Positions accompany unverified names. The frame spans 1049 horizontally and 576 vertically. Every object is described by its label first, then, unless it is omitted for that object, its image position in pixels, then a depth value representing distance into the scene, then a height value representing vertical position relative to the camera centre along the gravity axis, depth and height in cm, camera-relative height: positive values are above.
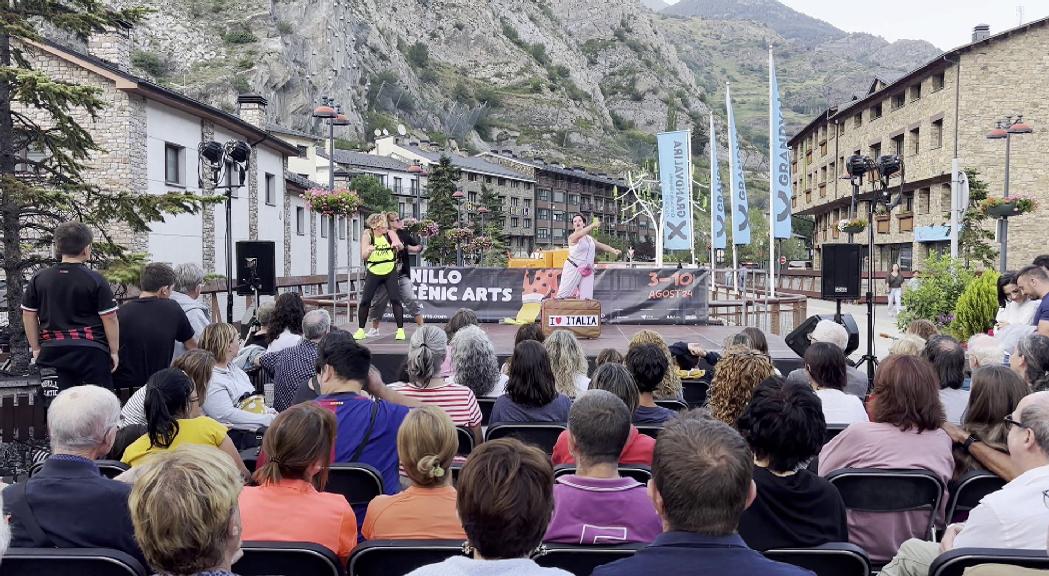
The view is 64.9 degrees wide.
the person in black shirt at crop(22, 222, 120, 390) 657 -42
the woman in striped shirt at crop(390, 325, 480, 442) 501 -75
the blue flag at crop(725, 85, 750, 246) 2064 +162
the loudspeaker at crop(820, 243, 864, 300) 1180 -3
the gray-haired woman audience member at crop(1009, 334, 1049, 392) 505 -57
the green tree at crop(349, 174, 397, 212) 7212 +656
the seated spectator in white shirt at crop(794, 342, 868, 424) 500 -73
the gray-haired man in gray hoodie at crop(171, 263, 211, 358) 777 -28
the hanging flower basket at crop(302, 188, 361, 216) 1680 +131
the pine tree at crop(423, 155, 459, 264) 6138 +527
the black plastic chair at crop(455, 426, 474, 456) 468 -99
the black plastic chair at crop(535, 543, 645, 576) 271 -96
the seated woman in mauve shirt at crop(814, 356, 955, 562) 386 -78
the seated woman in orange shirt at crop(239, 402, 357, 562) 294 -84
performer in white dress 1472 -6
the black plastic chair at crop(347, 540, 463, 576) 275 -98
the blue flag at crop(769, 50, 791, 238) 1742 +199
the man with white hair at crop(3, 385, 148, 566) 288 -86
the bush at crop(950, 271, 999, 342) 1182 -59
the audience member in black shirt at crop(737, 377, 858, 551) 298 -81
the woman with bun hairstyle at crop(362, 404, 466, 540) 305 -86
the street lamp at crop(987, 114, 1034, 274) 2224 +421
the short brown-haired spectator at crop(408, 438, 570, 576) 215 -64
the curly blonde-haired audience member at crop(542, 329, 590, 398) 588 -71
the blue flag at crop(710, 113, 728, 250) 2272 +158
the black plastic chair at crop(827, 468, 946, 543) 359 -97
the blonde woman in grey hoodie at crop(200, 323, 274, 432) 504 -78
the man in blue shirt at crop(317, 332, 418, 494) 411 -76
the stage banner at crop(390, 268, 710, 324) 1700 -57
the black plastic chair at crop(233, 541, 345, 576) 269 -97
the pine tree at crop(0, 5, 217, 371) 1096 +145
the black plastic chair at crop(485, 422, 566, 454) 455 -93
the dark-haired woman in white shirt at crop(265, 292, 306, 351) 733 -47
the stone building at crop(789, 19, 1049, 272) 3712 +651
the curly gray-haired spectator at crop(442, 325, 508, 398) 588 -68
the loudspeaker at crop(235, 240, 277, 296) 1161 +2
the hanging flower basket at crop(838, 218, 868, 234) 2422 +125
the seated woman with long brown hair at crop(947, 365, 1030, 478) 380 -64
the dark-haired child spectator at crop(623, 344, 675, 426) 507 -64
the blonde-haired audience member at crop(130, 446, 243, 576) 210 -64
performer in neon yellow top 1180 +8
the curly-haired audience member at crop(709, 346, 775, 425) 488 -69
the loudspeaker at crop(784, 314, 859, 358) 844 -74
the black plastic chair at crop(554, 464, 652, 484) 364 -91
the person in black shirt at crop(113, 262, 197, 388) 680 -52
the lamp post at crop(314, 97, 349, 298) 2034 +403
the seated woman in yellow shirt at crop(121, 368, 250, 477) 382 -75
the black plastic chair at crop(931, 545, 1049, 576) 244 -88
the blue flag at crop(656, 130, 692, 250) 2288 +226
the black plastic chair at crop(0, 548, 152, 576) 252 -91
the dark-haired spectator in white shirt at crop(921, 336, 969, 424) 517 -65
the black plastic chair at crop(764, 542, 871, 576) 269 -96
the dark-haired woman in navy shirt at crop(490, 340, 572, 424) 495 -76
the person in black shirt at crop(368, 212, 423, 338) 1212 -26
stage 1141 -123
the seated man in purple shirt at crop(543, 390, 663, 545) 300 -84
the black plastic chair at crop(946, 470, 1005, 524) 367 -100
